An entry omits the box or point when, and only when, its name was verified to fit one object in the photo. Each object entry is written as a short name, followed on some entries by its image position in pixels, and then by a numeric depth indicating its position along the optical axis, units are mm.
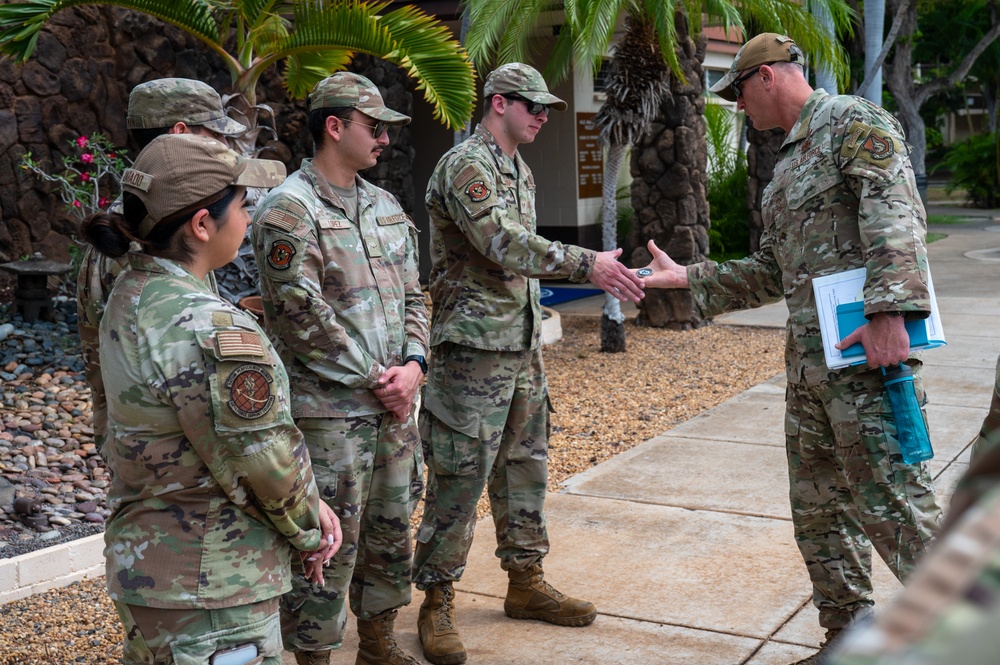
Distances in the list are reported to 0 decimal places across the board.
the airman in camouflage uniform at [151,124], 3525
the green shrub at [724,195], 15445
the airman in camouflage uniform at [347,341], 3457
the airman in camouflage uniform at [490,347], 4051
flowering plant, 9141
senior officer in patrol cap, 3371
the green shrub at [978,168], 25641
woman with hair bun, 2355
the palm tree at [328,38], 7703
